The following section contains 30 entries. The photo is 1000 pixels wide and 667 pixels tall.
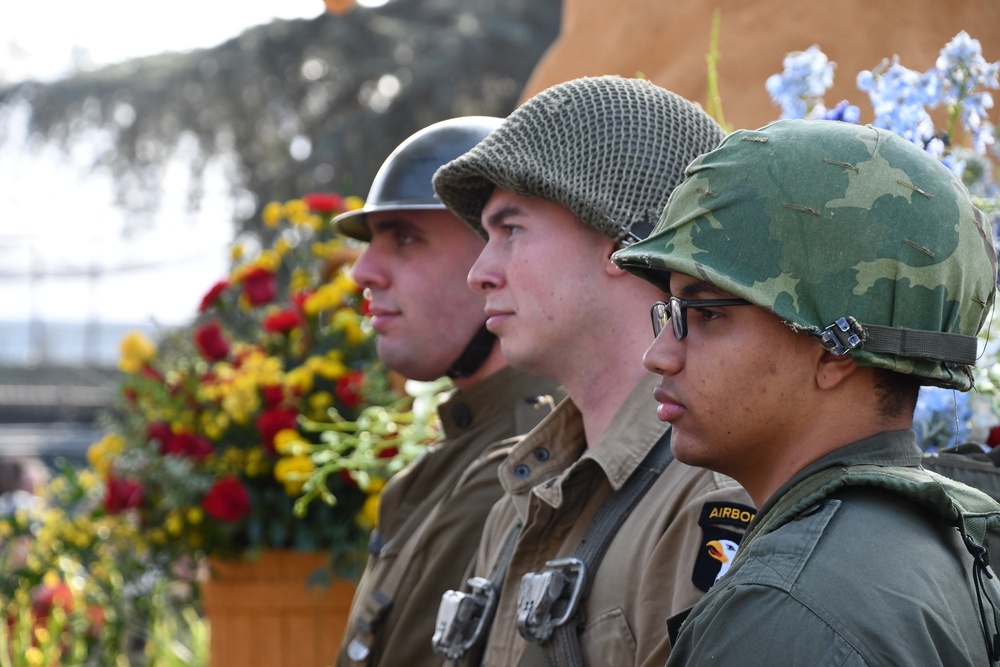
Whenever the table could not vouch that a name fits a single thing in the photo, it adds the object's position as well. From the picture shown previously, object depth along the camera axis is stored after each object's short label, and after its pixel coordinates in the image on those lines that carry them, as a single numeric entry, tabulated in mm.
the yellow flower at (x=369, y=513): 7559
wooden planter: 7984
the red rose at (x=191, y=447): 8078
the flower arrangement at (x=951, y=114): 4410
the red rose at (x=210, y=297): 9086
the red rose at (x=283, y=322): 8484
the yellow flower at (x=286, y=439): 7547
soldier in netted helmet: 4098
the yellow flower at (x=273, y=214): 9039
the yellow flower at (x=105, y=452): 9000
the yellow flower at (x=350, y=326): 8320
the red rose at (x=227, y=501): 7672
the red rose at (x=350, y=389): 7961
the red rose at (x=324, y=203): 9219
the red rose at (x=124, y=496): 8211
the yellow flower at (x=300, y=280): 9031
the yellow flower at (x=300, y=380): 7977
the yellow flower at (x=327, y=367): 8047
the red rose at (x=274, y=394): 8016
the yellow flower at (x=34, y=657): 10531
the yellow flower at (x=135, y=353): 9172
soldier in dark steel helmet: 6070
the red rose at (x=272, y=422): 7762
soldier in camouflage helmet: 2387
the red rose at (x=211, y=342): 8445
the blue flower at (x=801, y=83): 5098
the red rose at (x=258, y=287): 8891
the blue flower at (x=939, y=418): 4379
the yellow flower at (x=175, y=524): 8070
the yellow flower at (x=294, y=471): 7440
